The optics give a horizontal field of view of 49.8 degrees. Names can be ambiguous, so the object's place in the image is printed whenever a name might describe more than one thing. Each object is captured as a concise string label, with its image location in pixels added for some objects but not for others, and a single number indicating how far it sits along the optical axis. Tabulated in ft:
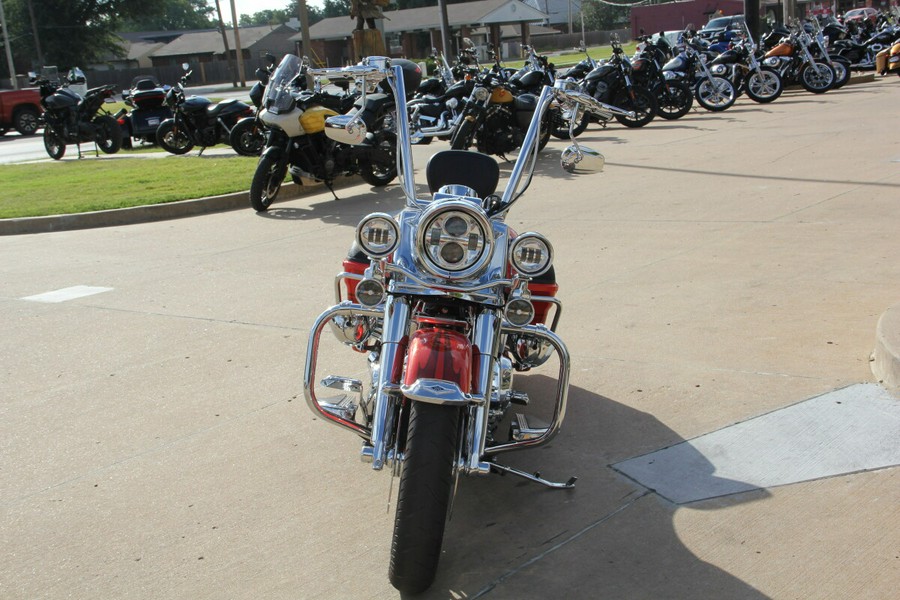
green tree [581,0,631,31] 340.80
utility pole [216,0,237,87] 189.69
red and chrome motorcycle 10.30
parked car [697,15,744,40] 144.92
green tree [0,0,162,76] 231.30
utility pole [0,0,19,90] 171.54
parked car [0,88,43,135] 92.17
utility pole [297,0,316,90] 78.02
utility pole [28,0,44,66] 222.48
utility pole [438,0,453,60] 108.27
